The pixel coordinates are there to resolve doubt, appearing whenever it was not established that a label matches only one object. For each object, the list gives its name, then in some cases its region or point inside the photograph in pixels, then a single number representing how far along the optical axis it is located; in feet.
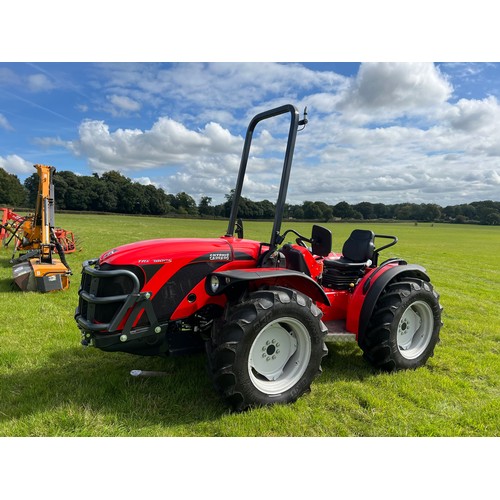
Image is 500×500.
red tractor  11.05
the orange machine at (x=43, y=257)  25.22
